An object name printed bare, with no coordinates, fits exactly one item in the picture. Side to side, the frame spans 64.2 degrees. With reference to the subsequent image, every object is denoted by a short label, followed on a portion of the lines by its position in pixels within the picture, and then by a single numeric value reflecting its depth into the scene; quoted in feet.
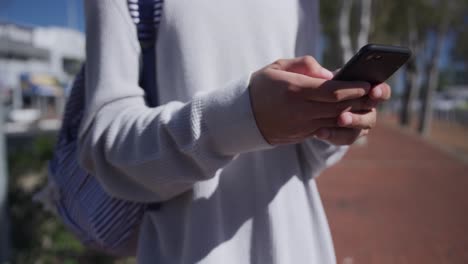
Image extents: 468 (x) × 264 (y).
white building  99.68
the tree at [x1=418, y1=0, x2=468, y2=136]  42.24
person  2.11
